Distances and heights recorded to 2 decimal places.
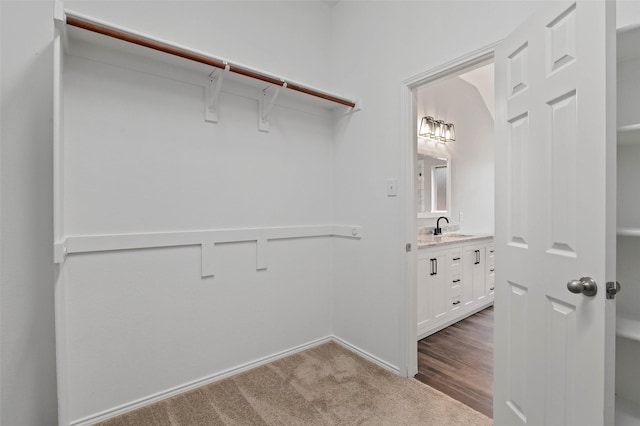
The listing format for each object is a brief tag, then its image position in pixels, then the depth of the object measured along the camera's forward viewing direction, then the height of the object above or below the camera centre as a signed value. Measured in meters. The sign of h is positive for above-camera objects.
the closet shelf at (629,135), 1.00 +0.26
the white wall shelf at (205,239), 1.60 -0.19
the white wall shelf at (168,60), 1.49 +0.88
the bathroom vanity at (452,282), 2.77 -0.74
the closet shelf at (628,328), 1.01 -0.42
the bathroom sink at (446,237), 3.18 -0.32
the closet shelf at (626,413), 1.06 -0.75
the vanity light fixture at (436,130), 3.53 +0.96
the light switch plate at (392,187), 2.15 +0.16
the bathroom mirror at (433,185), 3.67 +0.31
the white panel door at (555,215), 0.98 -0.02
